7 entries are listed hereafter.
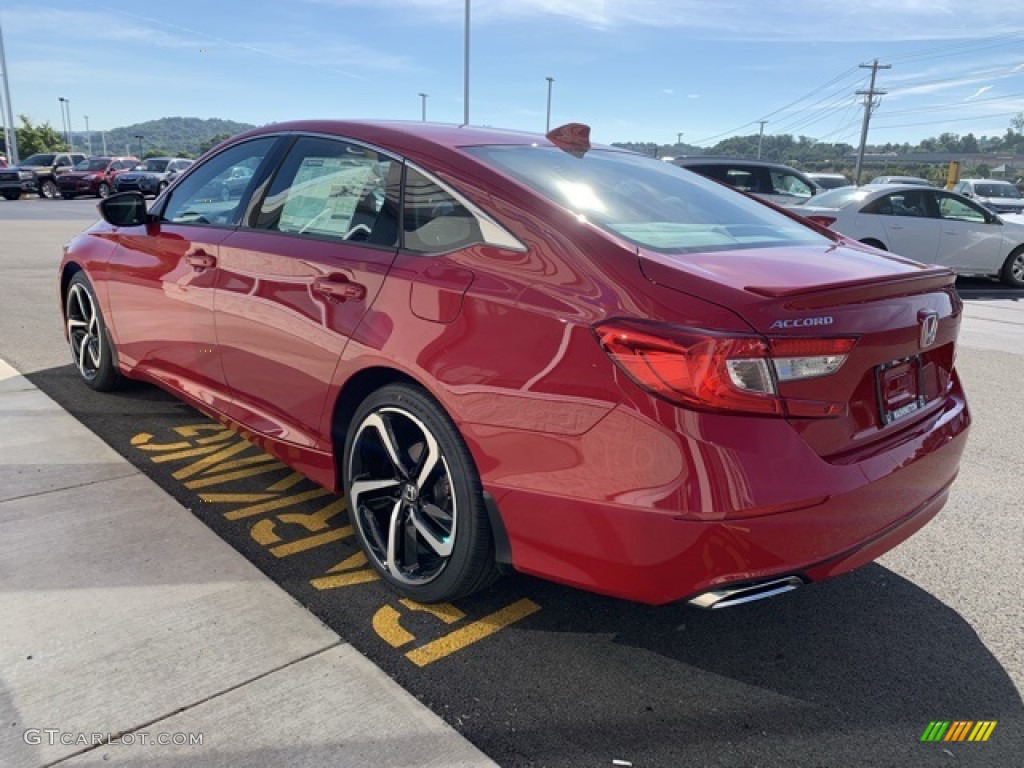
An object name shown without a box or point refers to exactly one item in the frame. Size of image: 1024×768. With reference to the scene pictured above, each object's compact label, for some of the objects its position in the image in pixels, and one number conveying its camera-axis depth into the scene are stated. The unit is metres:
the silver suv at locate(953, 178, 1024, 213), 28.11
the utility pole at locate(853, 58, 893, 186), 58.98
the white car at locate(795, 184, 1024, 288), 11.78
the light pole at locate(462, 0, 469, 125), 41.31
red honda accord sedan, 2.02
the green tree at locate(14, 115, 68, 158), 58.31
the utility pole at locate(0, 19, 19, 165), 42.72
